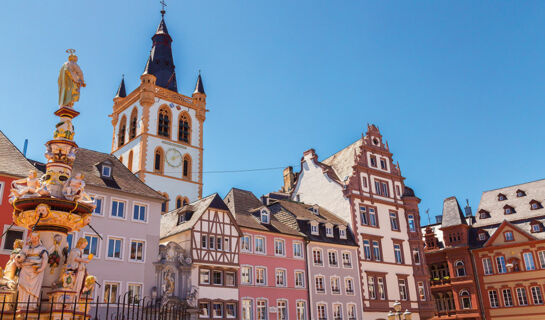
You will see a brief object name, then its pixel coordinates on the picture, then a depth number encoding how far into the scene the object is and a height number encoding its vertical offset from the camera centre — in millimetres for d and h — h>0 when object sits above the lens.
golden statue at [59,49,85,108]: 18656 +8877
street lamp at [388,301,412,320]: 27375 +733
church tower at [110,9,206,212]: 66125 +26714
